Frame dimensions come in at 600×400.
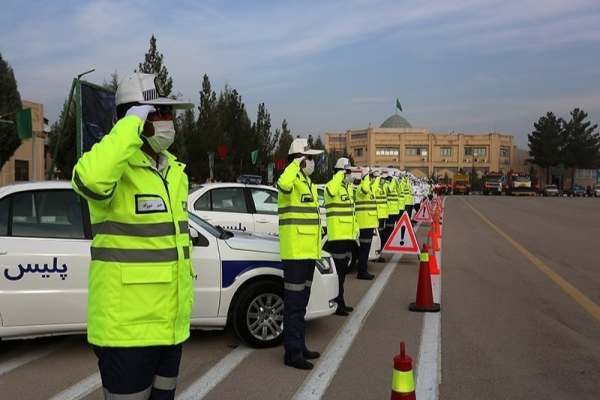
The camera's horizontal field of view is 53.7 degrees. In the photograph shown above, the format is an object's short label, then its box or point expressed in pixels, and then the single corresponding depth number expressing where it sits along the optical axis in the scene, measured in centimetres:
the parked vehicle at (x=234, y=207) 989
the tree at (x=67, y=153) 2506
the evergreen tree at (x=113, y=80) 2513
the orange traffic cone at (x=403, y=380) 271
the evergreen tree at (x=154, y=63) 2292
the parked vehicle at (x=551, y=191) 7606
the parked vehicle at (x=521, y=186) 6781
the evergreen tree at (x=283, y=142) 4319
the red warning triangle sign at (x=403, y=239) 1146
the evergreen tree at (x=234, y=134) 3041
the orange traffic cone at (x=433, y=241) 1317
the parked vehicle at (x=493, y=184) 7194
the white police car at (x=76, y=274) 516
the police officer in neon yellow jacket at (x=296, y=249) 524
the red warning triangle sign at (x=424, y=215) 1947
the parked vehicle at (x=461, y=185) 7531
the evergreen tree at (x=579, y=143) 10031
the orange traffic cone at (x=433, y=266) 1056
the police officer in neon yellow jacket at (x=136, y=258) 247
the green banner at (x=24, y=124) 1852
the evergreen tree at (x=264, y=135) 3662
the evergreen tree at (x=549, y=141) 10125
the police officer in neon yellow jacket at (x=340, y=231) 707
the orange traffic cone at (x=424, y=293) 762
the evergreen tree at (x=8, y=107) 2514
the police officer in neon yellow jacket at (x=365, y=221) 986
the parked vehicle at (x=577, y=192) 8112
